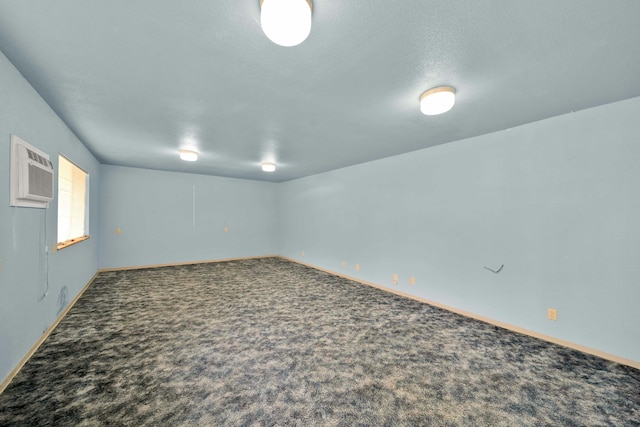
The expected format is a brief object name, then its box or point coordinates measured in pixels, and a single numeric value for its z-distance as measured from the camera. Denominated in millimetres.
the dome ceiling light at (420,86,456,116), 1994
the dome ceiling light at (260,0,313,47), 1101
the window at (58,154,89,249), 3098
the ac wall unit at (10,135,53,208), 1880
